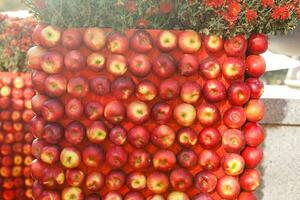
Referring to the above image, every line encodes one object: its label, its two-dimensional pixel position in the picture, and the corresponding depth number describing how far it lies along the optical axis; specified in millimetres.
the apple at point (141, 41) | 1990
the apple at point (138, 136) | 2029
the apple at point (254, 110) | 2121
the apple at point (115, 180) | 2066
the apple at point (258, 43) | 2078
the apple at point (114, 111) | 2016
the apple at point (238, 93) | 2041
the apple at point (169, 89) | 2010
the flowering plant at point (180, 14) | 1930
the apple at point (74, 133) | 2037
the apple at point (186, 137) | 2043
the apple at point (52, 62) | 1993
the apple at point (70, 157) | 2047
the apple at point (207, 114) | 2039
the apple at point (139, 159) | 2049
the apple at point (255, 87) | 2123
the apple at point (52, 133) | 2033
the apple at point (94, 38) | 1984
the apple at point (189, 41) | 2006
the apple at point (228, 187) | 2080
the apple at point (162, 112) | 2033
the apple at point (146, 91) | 2013
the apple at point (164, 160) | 2047
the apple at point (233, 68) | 2027
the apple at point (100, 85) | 2012
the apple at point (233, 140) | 2055
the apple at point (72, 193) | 2082
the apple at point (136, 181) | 2072
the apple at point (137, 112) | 2023
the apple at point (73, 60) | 1994
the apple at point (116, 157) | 2037
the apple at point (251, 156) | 2131
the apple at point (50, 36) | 1976
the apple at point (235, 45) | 2031
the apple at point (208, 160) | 2064
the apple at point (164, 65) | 1998
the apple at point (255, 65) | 2105
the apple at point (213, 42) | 2023
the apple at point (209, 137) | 2051
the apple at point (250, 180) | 2131
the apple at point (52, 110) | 2016
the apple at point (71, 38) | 1992
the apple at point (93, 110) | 2031
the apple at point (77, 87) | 2014
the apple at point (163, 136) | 2033
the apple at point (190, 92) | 2016
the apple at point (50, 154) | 2049
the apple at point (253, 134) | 2127
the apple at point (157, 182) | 2068
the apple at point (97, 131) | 2027
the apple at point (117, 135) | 2039
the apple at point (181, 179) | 2059
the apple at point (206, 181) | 2076
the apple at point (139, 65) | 1994
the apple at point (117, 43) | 1984
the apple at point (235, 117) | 2047
